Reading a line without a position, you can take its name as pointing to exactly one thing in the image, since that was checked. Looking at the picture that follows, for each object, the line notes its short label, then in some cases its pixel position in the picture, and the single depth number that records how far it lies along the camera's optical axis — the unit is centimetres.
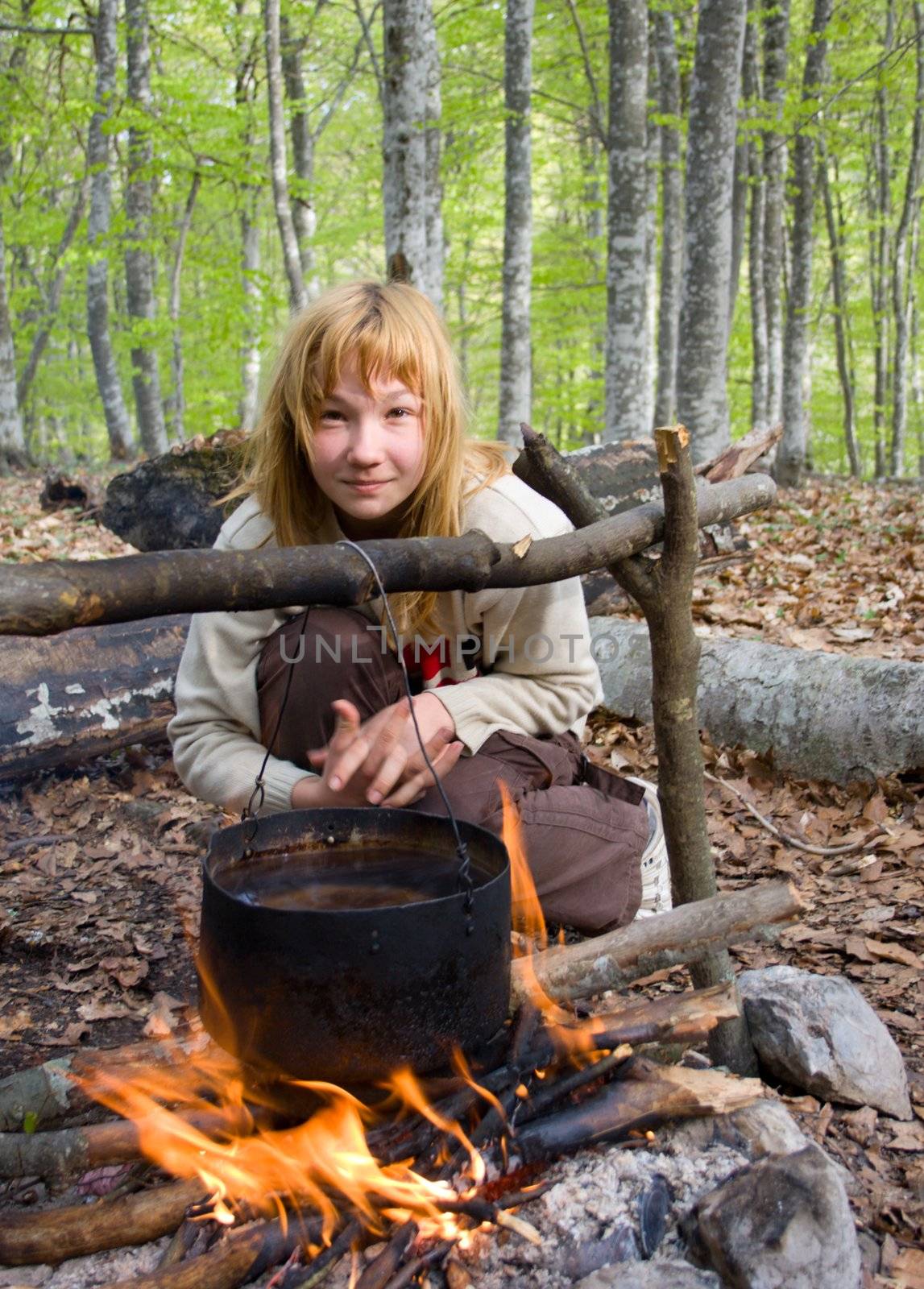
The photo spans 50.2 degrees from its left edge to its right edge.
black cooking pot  161
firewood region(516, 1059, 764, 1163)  184
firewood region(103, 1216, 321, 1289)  158
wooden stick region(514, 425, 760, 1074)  238
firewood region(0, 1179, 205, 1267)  167
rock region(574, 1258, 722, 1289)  156
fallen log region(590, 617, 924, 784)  374
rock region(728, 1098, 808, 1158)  184
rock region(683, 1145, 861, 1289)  157
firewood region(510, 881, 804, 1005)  206
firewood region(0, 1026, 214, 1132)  193
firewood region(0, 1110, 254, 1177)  180
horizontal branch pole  134
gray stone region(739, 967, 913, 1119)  224
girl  240
